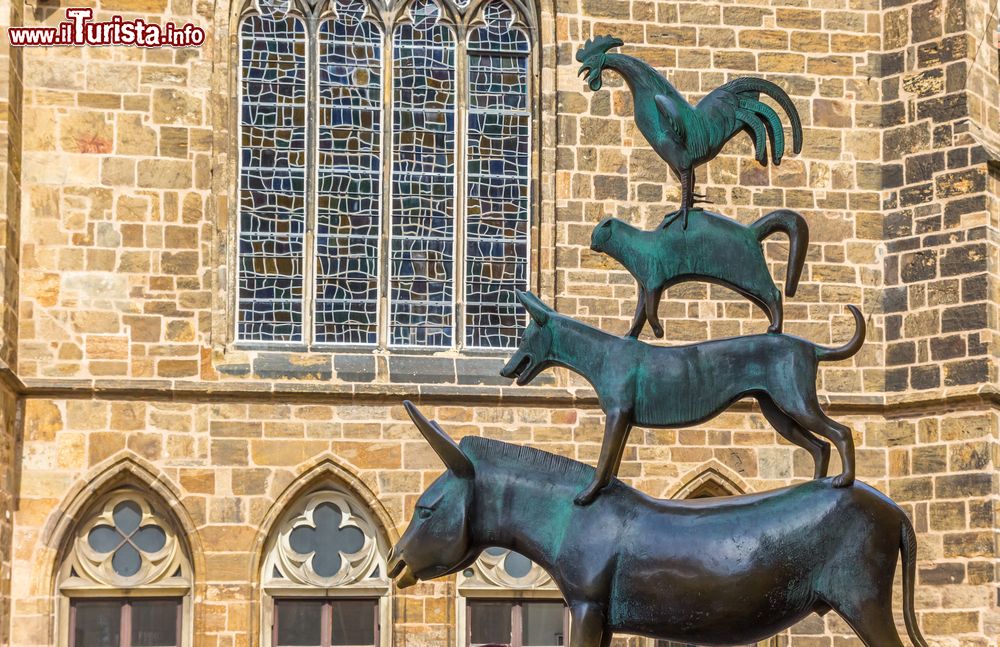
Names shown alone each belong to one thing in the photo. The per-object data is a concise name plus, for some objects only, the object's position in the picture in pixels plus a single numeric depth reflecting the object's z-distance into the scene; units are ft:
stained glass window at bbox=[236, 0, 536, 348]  83.23
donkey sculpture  31.37
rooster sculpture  34.74
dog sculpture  32.72
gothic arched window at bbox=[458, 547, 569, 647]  80.99
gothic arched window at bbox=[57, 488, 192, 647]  78.76
